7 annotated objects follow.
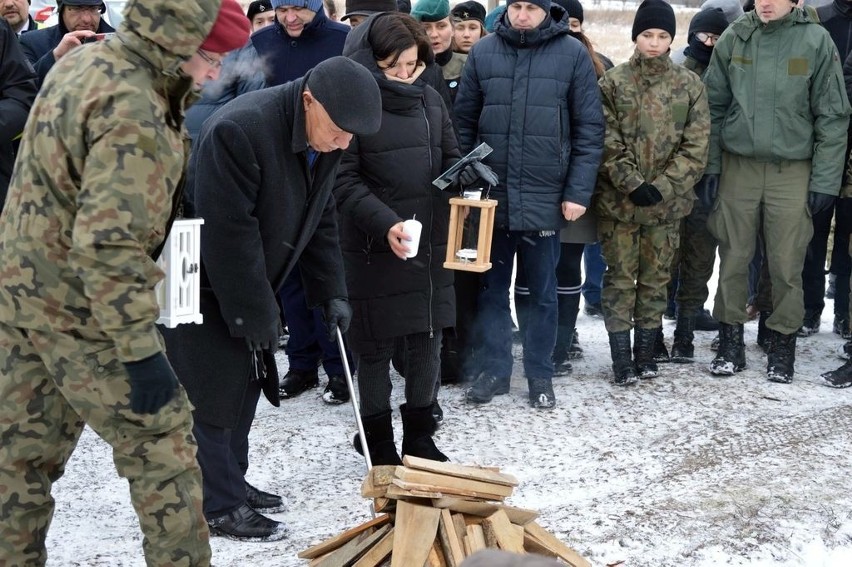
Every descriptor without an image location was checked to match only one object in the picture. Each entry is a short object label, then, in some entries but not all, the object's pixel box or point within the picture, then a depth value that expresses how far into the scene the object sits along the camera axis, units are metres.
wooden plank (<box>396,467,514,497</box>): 4.06
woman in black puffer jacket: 5.30
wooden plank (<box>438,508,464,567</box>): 3.87
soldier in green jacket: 6.62
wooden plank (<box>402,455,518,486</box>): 4.13
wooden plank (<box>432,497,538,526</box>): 4.04
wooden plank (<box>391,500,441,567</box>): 3.85
